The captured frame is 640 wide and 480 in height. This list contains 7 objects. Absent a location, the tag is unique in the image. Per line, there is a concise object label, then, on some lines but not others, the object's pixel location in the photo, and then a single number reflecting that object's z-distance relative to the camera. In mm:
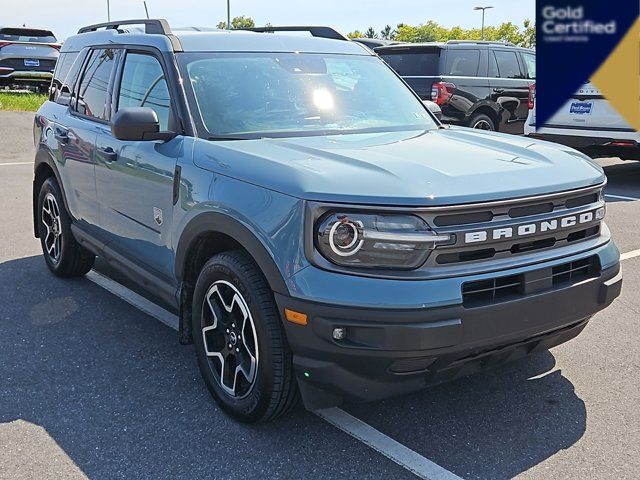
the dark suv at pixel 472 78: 11688
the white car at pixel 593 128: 9133
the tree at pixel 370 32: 124319
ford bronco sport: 2654
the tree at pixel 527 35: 78206
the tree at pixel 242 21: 112244
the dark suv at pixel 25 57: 18438
